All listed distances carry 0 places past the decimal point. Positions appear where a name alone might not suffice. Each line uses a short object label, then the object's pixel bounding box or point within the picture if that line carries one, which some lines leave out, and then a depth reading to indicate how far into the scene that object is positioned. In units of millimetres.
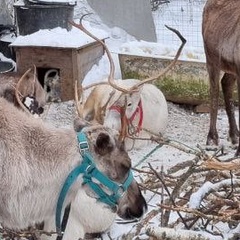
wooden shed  8695
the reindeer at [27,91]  6078
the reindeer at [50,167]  3484
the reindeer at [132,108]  6902
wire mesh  12234
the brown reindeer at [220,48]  7097
